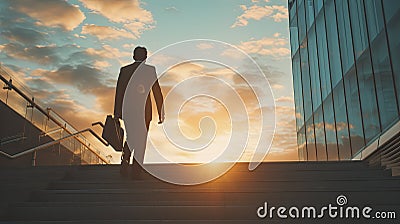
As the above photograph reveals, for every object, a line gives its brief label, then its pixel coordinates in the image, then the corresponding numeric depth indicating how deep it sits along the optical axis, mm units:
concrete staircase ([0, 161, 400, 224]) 4652
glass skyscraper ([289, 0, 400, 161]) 8053
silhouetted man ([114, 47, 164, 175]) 6266
